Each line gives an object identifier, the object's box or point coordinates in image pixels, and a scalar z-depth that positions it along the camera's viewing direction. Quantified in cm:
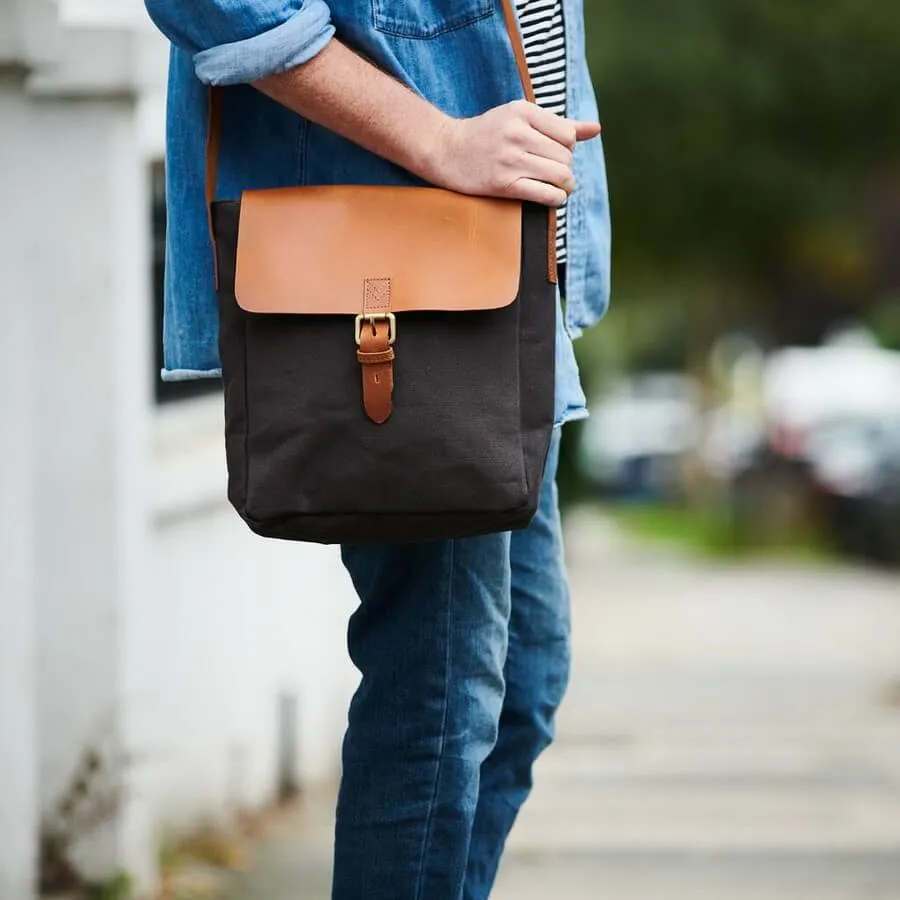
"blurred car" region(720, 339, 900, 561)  1744
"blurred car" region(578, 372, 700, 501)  4134
